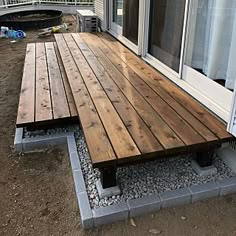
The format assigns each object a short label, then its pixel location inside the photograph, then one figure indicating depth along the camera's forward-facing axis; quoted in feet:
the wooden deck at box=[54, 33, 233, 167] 5.89
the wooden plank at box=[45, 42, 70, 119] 8.00
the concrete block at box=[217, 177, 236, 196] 6.26
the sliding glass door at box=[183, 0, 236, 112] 6.55
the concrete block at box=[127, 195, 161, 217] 5.74
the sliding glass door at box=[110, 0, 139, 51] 12.12
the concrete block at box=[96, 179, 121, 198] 5.94
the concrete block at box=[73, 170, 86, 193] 6.17
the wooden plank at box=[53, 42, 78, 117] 8.03
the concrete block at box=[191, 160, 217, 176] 6.59
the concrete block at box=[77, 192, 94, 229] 5.51
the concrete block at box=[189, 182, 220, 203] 6.11
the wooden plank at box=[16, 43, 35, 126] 7.75
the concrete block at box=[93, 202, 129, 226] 5.57
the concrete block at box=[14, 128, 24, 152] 7.78
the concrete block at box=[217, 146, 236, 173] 6.69
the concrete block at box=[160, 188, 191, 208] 5.95
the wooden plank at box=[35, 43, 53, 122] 7.89
